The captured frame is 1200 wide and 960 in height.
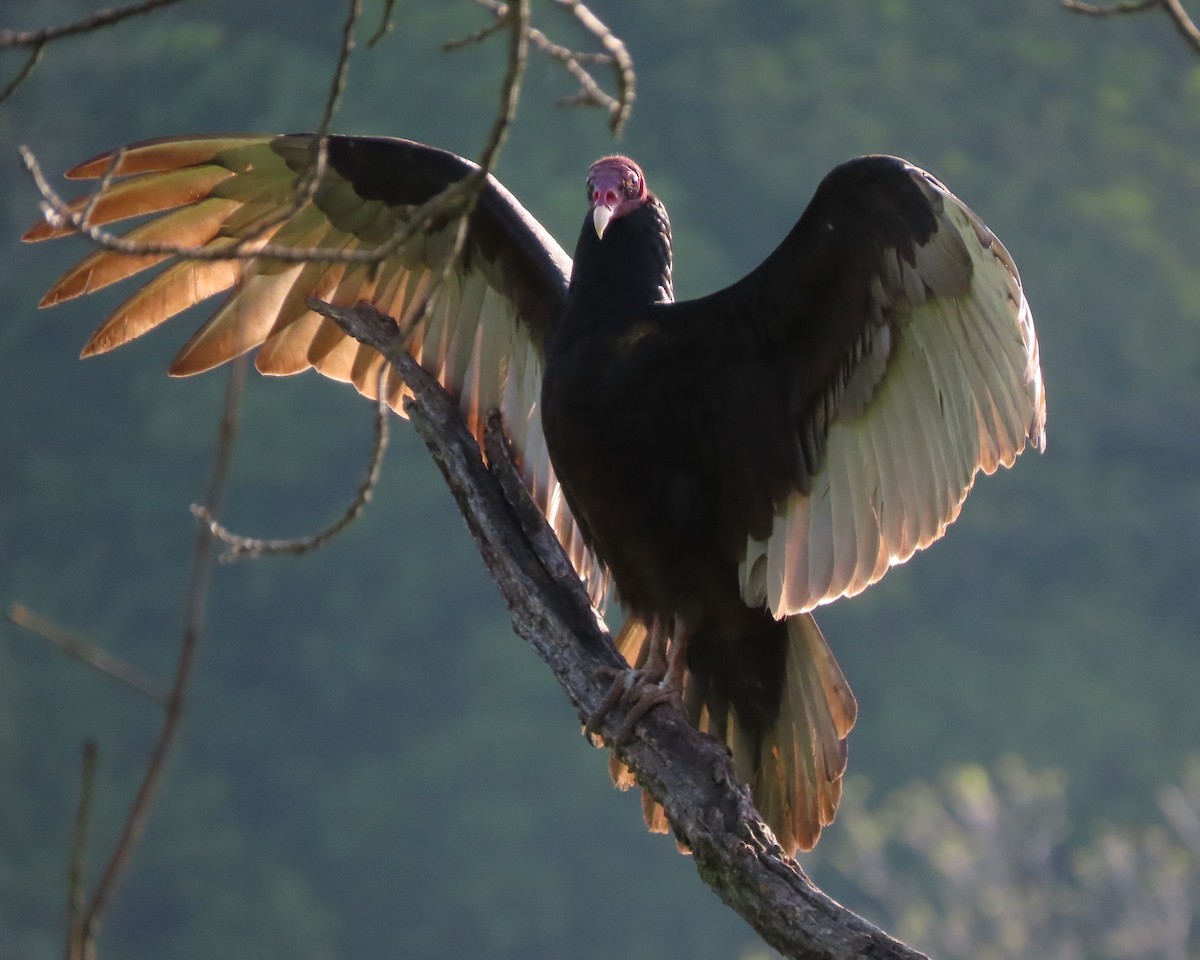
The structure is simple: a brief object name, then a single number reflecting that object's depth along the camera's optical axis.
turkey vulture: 18.14
